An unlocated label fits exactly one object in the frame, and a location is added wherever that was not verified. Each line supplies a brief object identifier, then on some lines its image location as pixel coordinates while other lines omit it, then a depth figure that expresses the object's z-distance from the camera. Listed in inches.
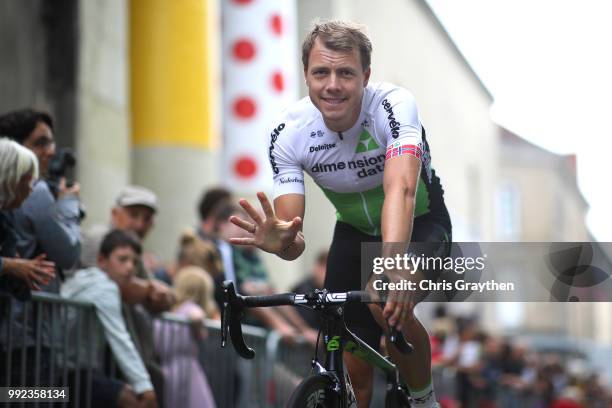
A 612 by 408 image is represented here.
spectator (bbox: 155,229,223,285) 713.0
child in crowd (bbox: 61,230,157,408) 538.0
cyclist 388.2
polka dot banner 1147.3
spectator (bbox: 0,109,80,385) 500.7
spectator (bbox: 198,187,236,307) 732.7
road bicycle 361.1
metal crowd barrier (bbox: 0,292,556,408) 498.6
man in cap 582.6
